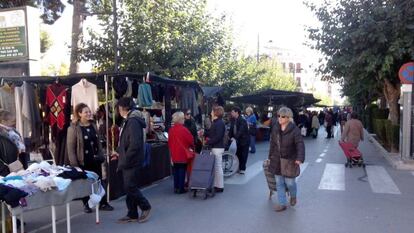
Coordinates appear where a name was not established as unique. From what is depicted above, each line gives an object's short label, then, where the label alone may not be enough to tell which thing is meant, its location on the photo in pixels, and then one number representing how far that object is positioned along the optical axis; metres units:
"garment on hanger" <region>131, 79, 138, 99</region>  9.93
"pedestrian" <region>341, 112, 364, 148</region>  13.77
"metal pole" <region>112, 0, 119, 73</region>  16.58
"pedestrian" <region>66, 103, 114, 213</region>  7.25
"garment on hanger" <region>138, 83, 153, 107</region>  9.50
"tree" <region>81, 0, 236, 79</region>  19.20
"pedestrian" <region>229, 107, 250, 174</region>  11.88
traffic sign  13.54
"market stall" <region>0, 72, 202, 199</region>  8.73
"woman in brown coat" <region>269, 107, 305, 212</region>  7.55
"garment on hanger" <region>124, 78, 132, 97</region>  9.31
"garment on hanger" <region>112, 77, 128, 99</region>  9.05
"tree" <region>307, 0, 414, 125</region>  14.57
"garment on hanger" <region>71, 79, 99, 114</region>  9.05
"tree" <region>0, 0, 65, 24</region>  22.00
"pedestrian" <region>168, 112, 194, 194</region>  9.01
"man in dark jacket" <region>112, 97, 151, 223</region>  6.76
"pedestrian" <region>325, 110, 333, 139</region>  26.84
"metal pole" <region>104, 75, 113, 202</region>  8.42
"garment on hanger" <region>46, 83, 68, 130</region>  9.12
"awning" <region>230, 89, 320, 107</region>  23.78
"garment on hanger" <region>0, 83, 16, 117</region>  8.96
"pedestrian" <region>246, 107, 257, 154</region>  17.39
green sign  13.07
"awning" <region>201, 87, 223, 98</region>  15.74
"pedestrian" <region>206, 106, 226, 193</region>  9.28
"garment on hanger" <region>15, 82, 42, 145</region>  9.07
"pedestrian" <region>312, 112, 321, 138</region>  27.05
